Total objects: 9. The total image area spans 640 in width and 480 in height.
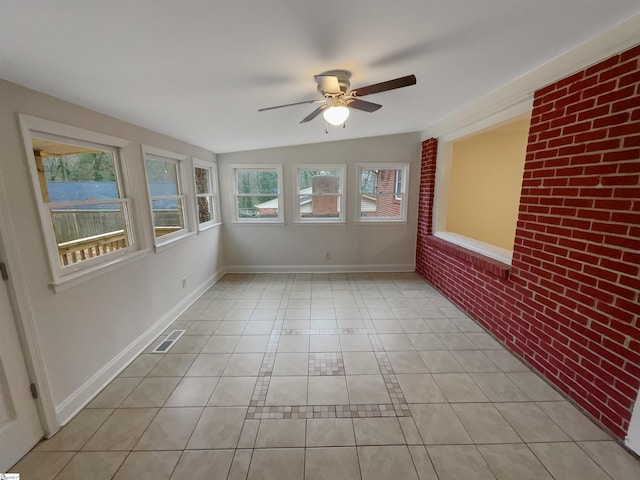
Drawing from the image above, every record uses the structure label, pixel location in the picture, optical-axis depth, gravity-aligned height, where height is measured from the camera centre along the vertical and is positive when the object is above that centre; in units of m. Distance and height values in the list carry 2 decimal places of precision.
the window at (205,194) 3.95 +0.01
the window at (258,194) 4.57 +0.00
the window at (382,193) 4.55 -0.01
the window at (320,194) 4.55 -0.01
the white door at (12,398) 1.42 -1.14
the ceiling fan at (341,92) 1.66 +0.69
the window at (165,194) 2.83 +0.01
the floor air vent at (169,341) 2.50 -1.47
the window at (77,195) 1.67 +0.01
